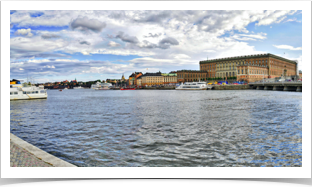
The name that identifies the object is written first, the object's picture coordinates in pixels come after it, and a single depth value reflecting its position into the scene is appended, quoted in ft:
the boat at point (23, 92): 177.10
